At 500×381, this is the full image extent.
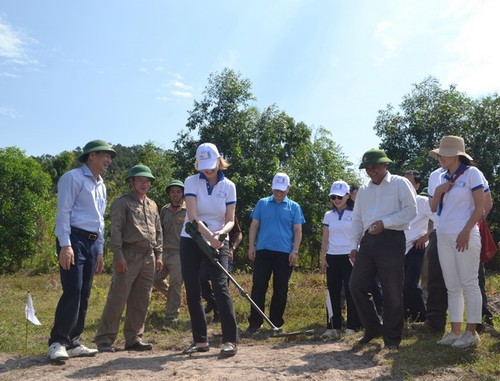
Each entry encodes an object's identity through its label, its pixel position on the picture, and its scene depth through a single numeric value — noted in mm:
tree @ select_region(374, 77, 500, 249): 18656
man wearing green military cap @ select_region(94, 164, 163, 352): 5613
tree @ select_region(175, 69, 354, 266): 18438
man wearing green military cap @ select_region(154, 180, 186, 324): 8109
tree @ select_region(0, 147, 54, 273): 20031
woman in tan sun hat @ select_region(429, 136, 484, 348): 4938
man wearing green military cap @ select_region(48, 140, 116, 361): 4883
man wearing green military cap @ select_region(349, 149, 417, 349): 5219
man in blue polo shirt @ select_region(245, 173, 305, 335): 6797
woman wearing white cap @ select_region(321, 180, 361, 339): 6534
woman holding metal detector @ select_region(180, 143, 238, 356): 5133
